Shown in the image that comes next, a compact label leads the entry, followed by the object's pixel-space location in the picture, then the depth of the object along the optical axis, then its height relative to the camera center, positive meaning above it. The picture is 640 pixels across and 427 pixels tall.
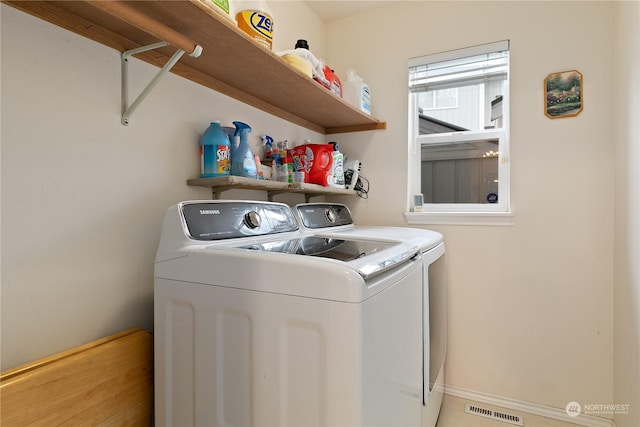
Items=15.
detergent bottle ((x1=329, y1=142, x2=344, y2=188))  2.00 +0.23
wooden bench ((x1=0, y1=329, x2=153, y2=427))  0.83 -0.49
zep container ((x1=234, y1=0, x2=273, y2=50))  1.32 +0.74
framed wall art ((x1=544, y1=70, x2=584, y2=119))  1.84 +0.61
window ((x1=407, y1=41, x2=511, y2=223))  2.12 +0.48
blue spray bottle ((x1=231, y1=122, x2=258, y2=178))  1.47 +0.22
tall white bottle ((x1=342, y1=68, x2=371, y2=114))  2.19 +0.76
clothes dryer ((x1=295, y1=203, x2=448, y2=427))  1.35 -0.30
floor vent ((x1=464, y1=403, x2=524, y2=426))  1.88 -1.19
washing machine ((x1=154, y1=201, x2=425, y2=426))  0.80 -0.32
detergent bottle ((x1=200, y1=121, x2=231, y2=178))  1.40 +0.24
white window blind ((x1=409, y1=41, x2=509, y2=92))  2.08 +0.91
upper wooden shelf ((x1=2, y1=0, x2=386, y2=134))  0.96 +0.58
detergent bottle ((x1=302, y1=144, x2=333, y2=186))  1.94 +0.26
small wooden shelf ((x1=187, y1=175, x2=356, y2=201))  1.36 +0.10
